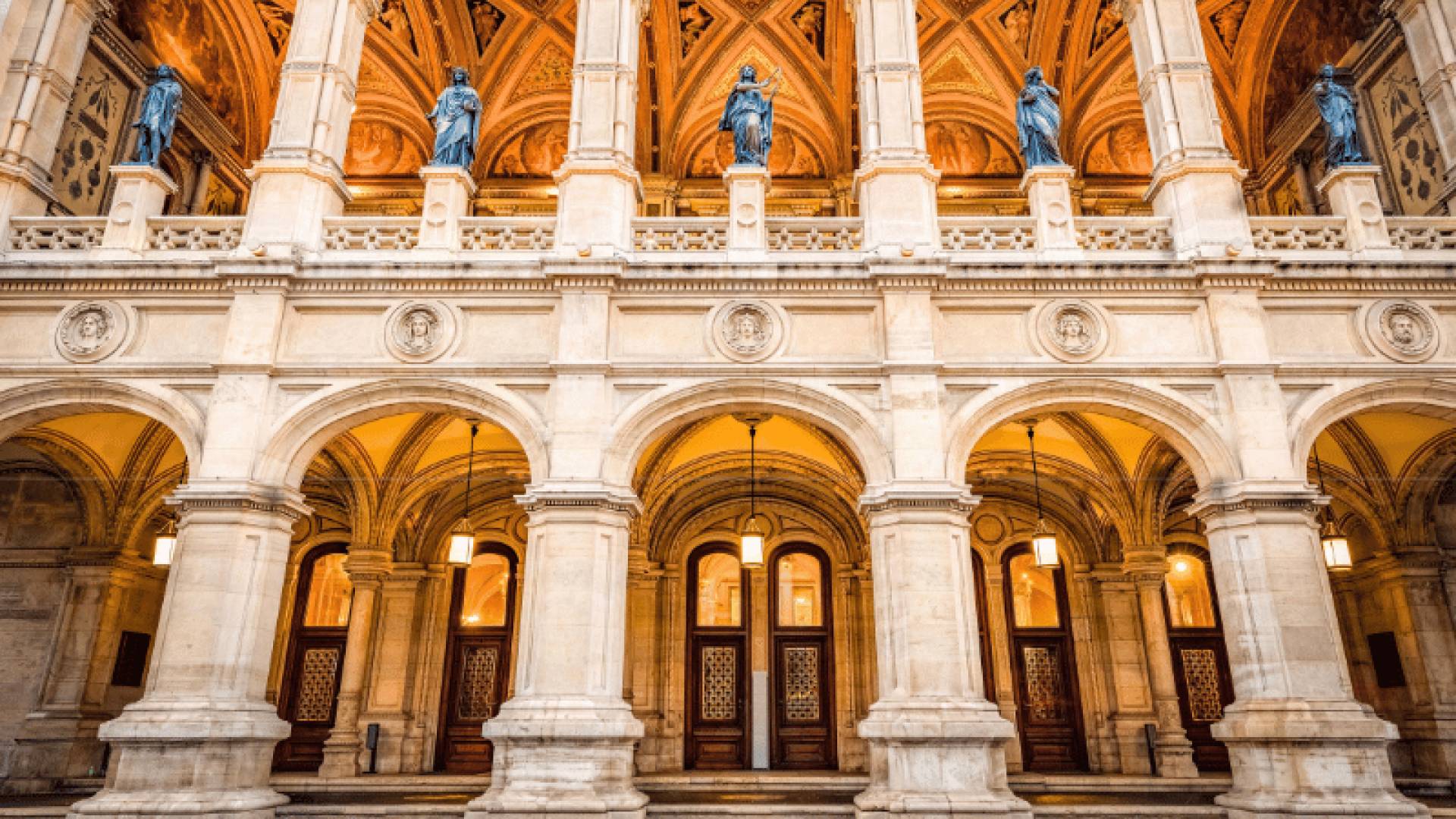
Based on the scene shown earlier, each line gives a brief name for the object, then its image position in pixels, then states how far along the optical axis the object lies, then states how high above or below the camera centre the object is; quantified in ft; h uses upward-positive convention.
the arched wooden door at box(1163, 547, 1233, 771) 53.11 +4.10
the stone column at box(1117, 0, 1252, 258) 38.40 +24.53
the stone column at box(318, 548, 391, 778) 48.47 +4.35
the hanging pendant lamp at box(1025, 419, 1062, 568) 41.11 +7.36
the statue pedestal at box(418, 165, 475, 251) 39.37 +21.26
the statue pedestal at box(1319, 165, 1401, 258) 38.50 +20.89
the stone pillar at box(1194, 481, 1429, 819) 30.76 +1.48
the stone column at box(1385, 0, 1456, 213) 41.93 +29.37
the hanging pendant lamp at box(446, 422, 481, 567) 41.04 +7.52
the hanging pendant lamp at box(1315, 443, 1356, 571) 41.37 +7.37
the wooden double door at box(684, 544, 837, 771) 52.19 +3.34
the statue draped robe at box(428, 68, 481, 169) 42.24 +26.36
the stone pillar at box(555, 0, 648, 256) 38.73 +24.29
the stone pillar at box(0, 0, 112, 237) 40.50 +27.37
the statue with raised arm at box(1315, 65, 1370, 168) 41.27 +25.79
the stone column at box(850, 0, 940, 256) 38.55 +24.27
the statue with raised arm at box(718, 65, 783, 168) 41.65 +26.38
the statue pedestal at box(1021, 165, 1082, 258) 38.88 +21.00
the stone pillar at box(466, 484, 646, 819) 30.89 +1.50
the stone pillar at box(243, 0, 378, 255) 38.99 +24.92
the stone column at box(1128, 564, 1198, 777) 47.55 +2.17
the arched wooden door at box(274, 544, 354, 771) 52.54 +3.60
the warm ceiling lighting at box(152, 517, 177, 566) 41.52 +7.36
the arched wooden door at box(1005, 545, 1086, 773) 52.54 +3.13
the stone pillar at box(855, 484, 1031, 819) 30.81 +1.53
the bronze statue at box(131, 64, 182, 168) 41.98 +26.51
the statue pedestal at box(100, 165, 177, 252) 39.19 +21.26
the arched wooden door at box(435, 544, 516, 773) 51.96 +3.64
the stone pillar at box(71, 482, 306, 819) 31.04 +1.47
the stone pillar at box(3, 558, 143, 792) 44.01 +1.43
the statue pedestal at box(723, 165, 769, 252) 39.29 +21.10
